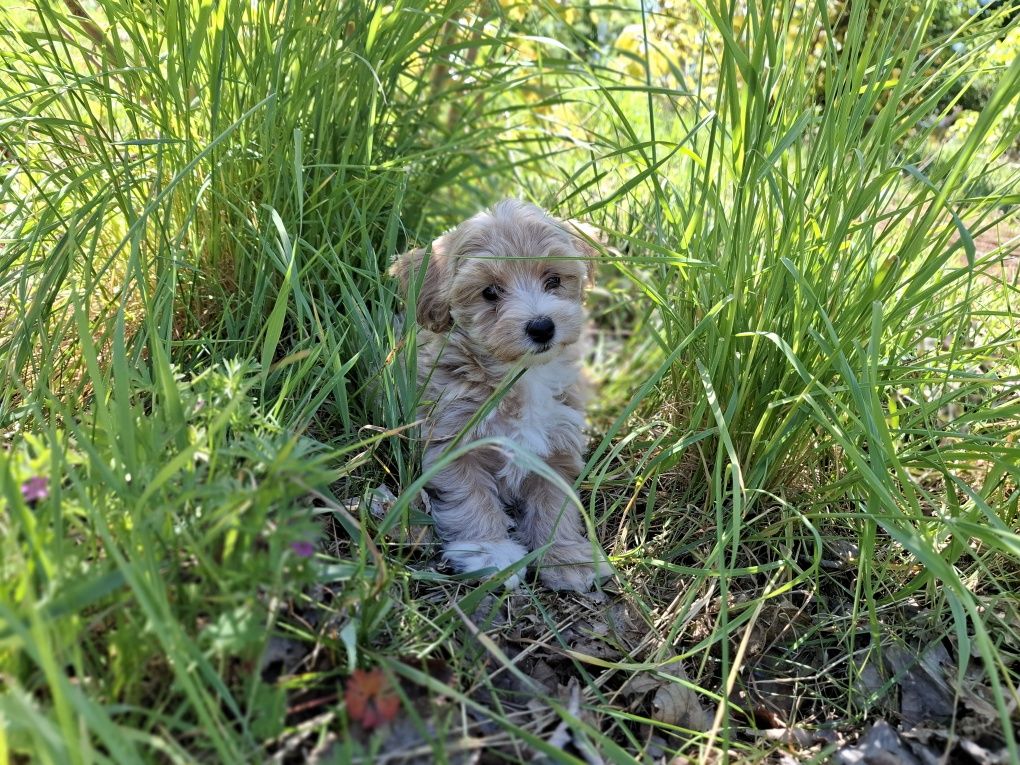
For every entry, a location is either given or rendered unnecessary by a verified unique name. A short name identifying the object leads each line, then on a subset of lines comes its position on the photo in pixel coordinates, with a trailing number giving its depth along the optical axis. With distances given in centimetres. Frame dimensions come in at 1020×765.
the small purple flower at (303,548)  26
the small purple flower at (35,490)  26
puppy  45
